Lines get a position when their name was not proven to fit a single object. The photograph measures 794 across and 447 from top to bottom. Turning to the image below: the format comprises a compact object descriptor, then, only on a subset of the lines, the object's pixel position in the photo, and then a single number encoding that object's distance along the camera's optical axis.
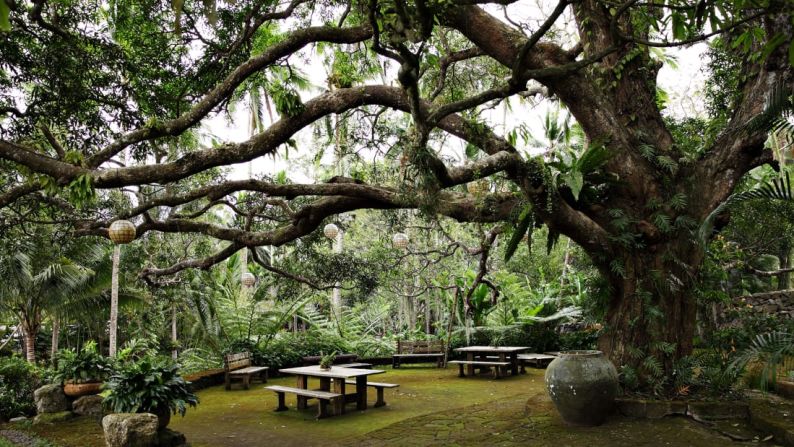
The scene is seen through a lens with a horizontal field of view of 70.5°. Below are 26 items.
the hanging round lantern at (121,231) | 6.50
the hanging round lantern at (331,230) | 9.38
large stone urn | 5.92
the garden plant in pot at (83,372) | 7.88
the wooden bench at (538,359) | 11.08
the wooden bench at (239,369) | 10.17
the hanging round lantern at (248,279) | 13.67
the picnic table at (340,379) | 7.71
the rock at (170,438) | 5.90
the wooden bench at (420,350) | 12.67
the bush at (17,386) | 8.13
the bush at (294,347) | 12.12
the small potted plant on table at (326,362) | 8.17
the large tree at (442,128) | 5.61
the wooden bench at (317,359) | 11.53
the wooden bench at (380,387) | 8.16
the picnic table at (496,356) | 10.76
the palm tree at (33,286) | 10.48
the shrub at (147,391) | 6.11
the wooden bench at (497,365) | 10.59
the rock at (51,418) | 7.58
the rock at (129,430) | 5.54
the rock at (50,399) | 7.76
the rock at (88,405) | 7.88
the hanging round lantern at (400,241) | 10.50
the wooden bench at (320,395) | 7.45
